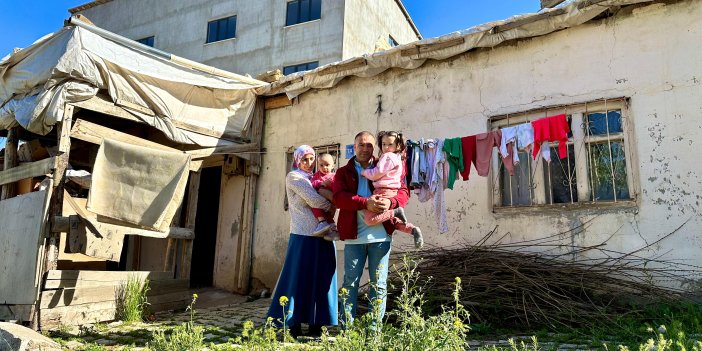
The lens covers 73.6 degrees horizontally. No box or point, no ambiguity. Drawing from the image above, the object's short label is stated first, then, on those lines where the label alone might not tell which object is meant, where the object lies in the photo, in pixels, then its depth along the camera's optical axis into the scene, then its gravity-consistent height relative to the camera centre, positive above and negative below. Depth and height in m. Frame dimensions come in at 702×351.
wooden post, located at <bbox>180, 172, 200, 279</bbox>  6.90 +0.52
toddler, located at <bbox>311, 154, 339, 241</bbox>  4.01 +0.41
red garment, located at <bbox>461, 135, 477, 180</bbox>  5.31 +1.16
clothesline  5.17 +1.13
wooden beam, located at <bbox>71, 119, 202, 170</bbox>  5.73 +1.48
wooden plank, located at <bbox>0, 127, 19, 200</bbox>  6.22 +1.30
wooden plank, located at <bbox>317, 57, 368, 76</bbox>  7.06 +2.88
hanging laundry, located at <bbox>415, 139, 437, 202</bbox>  5.35 +1.02
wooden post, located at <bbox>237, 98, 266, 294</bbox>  7.73 +0.74
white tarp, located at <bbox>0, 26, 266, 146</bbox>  5.59 +2.21
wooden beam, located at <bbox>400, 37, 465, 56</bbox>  6.24 +2.84
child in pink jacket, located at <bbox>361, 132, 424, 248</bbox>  3.68 +0.58
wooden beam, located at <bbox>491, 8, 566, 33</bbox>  5.53 +2.86
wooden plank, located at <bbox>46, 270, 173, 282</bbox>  5.25 -0.28
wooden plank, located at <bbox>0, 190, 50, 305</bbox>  5.25 +0.05
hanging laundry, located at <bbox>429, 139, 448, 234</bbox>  5.31 +0.85
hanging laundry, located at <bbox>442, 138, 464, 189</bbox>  5.30 +1.13
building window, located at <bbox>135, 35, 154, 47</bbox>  20.28 +9.10
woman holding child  4.02 -0.14
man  3.68 +0.20
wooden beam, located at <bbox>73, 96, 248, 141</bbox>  5.80 +1.82
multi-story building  17.08 +8.86
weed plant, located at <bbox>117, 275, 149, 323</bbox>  5.60 -0.59
